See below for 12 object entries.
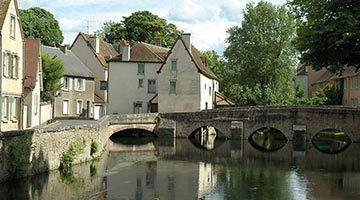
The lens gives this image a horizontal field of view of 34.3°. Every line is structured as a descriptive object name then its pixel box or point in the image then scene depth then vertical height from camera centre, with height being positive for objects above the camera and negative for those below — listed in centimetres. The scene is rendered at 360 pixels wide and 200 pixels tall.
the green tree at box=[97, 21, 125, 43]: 8719 +1138
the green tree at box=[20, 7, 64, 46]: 7631 +1104
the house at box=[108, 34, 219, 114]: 6028 +310
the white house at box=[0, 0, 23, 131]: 3312 +251
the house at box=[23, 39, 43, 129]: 4012 +176
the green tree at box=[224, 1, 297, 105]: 6544 +584
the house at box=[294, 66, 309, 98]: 9419 +508
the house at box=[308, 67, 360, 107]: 6650 +330
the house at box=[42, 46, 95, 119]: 5744 +196
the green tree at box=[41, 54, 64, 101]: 4894 +289
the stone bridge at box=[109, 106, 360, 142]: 5341 -110
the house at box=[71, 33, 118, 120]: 6612 +525
